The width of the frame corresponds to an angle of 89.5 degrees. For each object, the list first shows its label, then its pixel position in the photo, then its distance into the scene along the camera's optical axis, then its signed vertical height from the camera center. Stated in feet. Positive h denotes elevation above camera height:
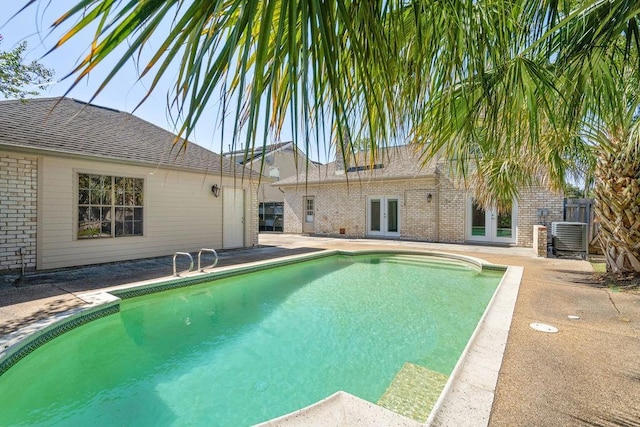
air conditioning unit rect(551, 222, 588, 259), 32.81 -2.44
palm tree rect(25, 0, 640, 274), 2.68 +2.16
